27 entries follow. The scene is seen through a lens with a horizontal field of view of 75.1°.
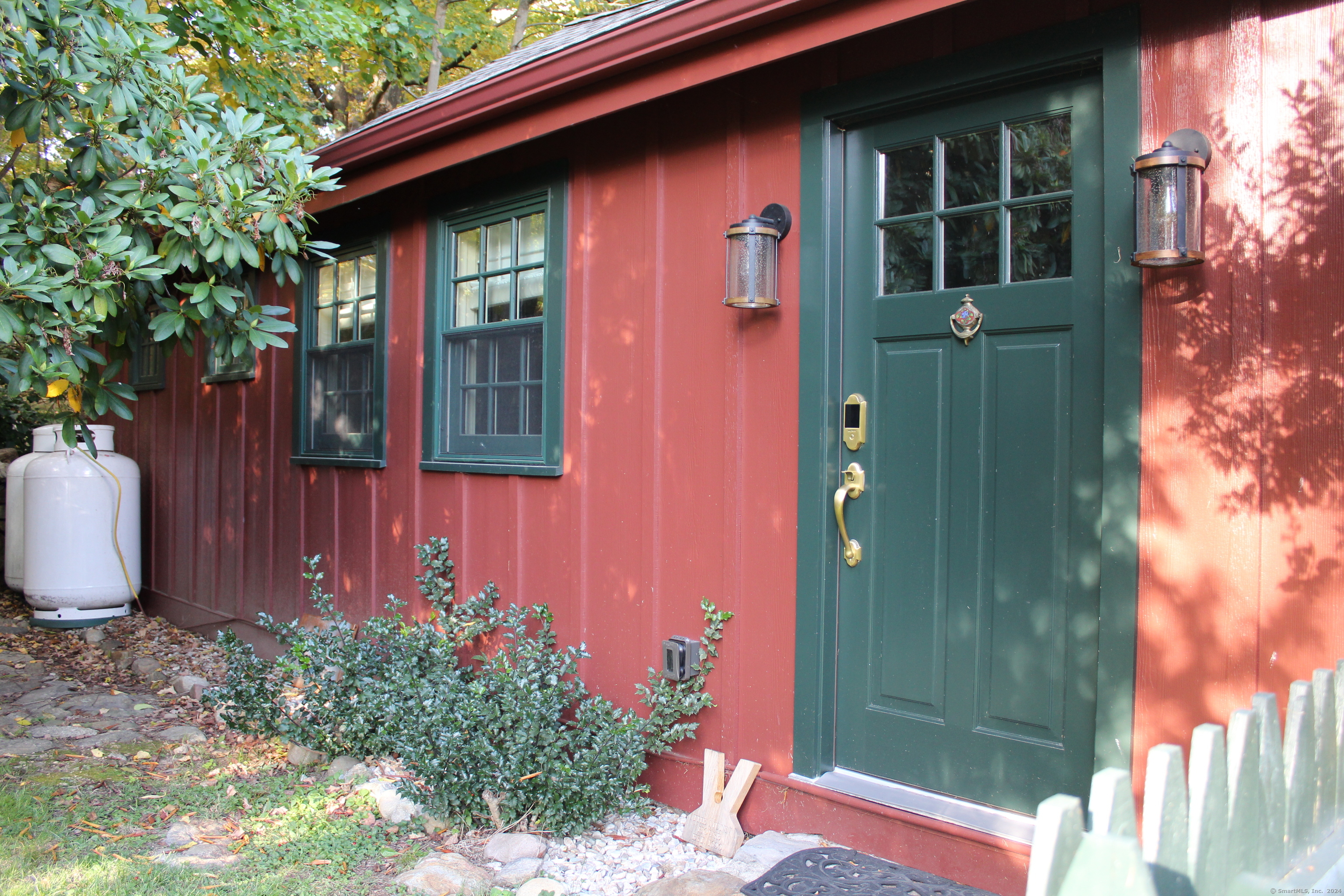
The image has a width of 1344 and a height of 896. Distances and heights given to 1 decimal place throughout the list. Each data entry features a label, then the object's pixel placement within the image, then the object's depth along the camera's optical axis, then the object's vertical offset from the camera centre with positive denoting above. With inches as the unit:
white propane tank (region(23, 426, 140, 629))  283.1 -30.7
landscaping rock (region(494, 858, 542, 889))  114.8 -57.0
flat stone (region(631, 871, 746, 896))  106.5 -54.3
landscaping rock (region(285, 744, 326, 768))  161.9 -57.9
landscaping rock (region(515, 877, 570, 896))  110.6 -56.2
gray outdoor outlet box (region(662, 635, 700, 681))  134.8 -32.5
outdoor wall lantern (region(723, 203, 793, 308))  124.7 +26.8
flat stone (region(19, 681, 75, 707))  205.3 -60.2
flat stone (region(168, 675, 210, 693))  213.9 -58.7
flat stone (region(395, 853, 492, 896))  112.7 -56.8
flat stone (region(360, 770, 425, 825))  136.5 -56.8
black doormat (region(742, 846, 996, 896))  102.3 -52.2
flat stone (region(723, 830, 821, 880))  113.3 -54.0
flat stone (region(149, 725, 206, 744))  178.5 -60.1
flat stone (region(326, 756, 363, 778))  155.8 -57.5
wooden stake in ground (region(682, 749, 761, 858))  124.3 -53.6
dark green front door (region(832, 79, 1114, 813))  103.4 +0.2
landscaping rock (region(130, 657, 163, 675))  234.7 -59.8
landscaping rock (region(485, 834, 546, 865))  121.9 -56.3
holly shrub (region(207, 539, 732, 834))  127.3 -42.4
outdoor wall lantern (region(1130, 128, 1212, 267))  89.4 +25.0
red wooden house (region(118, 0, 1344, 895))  90.0 +9.3
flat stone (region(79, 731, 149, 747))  175.5 -59.8
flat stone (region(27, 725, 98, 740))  178.5 -59.4
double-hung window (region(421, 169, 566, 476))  162.9 +23.3
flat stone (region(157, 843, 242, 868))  121.0 -58.0
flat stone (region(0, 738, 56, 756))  167.2 -58.7
